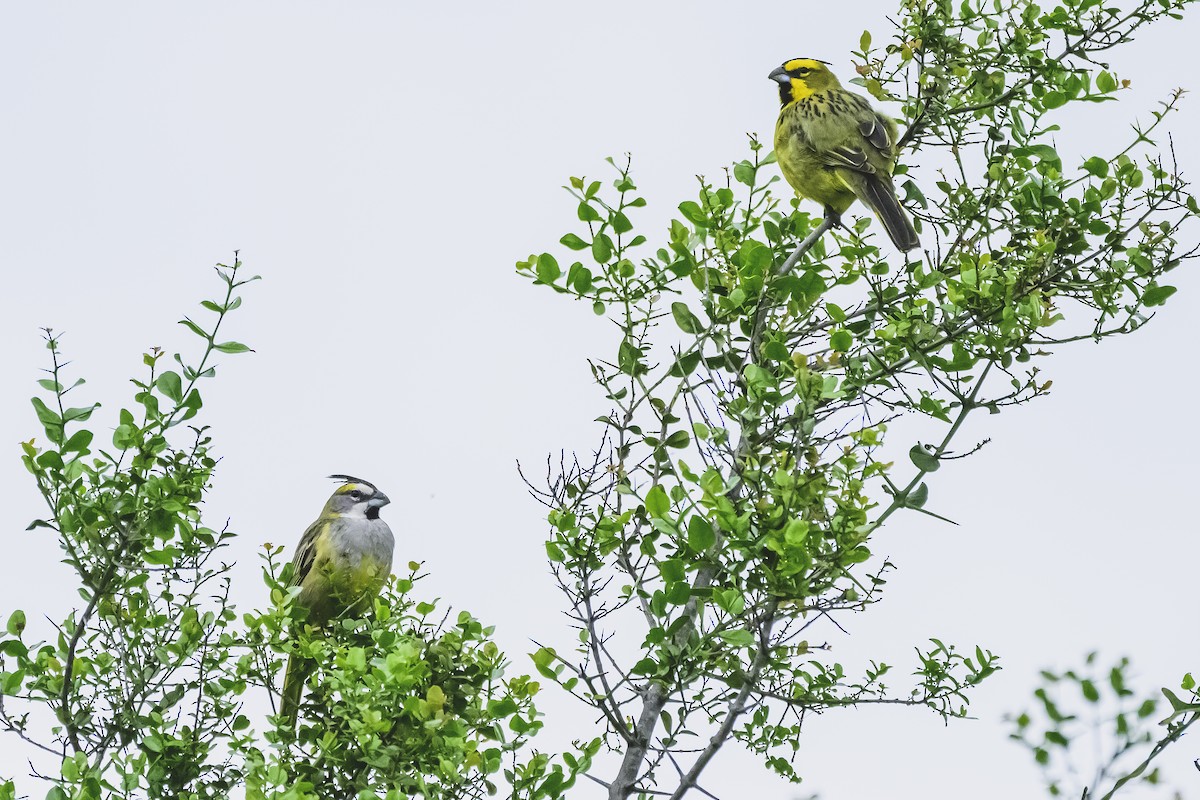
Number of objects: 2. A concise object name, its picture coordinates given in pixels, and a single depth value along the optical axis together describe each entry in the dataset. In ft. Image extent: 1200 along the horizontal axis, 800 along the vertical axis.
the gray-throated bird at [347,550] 44.62
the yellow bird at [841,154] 41.91
